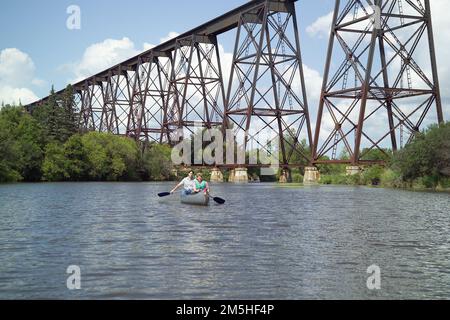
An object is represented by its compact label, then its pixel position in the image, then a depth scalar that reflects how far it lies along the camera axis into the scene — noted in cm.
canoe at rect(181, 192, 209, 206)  2147
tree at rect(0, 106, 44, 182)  4831
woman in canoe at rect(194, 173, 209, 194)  2176
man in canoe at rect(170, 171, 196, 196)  2256
